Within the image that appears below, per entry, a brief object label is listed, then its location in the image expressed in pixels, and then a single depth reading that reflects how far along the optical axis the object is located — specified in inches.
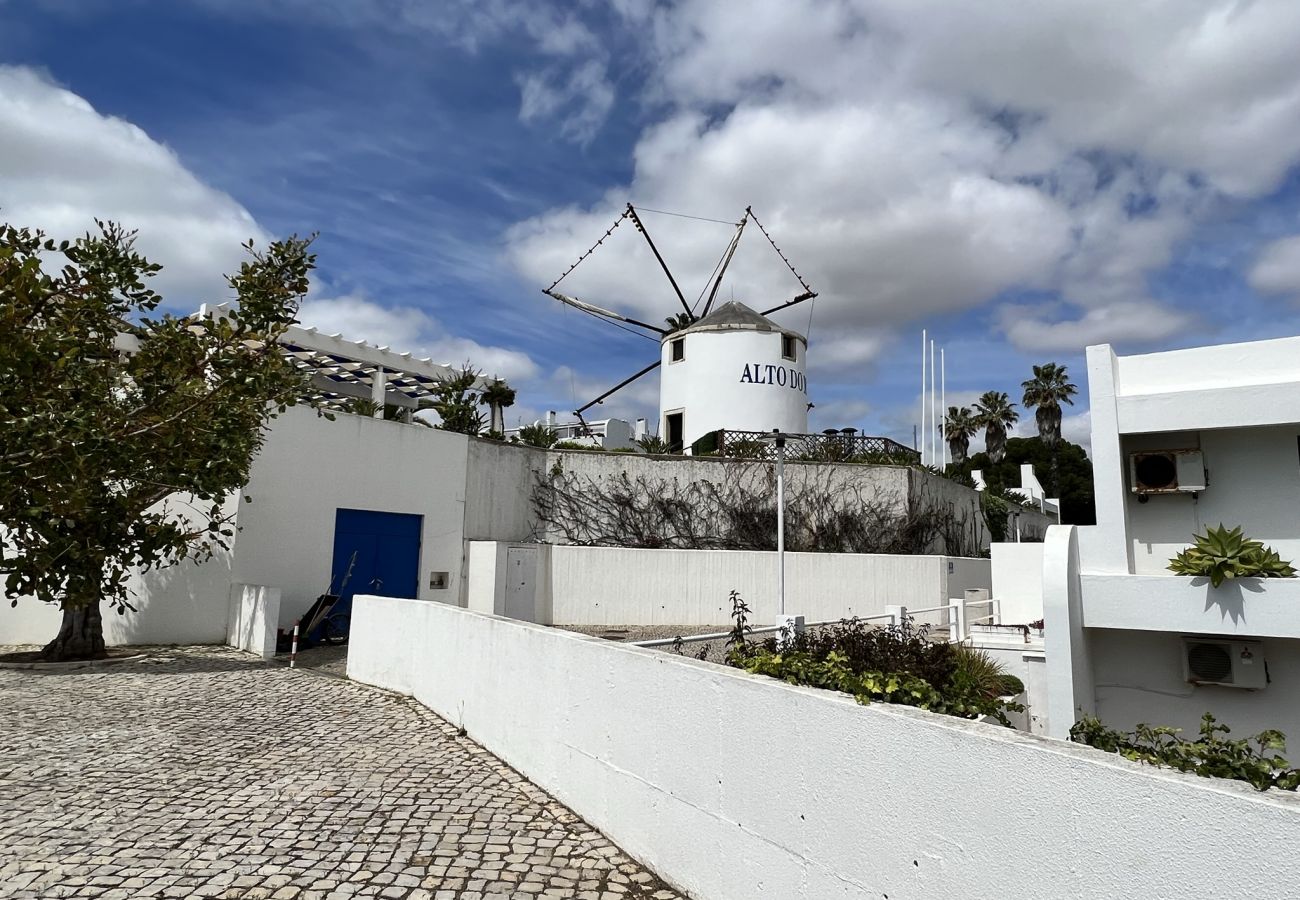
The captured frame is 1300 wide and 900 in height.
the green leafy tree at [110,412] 314.7
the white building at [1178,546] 306.0
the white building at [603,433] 1145.0
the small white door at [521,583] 698.2
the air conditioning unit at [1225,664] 305.3
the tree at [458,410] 754.8
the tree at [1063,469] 1875.0
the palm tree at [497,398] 940.0
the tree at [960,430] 1897.1
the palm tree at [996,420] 1857.8
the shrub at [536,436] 831.7
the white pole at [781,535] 546.9
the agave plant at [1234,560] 287.9
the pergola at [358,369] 773.9
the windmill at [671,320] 1302.9
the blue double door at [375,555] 623.5
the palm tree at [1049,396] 1772.9
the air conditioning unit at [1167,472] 335.3
